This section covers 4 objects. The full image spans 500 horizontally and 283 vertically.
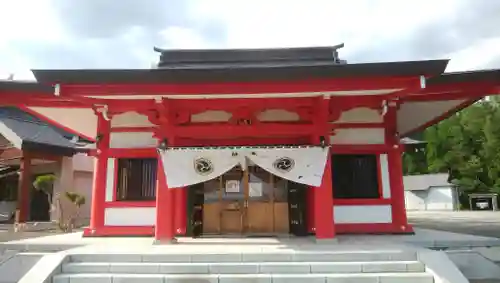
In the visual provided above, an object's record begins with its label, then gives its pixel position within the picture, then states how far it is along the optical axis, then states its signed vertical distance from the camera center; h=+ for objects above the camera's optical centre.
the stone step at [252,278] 5.42 -1.18
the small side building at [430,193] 36.19 +0.18
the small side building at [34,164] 16.81 +1.79
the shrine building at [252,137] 6.65 +1.32
